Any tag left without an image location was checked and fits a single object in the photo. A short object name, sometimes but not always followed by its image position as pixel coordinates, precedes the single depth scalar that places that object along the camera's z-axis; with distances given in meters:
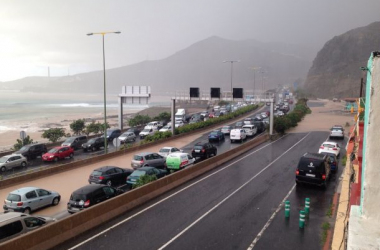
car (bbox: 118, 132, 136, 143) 40.54
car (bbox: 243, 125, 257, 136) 43.17
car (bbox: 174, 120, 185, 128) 50.16
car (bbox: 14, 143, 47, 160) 31.56
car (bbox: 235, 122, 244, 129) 48.47
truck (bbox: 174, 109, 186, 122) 67.69
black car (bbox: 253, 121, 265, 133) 47.27
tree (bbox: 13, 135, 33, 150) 36.89
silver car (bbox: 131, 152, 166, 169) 24.61
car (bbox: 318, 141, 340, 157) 26.88
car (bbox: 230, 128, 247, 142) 39.07
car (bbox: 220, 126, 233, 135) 46.00
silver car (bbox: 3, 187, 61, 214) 15.54
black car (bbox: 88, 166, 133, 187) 20.23
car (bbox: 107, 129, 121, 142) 43.03
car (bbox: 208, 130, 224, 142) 39.55
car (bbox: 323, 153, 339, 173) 22.80
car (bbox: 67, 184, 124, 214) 15.12
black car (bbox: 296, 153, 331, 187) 18.92
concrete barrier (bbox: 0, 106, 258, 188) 20.93
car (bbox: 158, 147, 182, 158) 28.70
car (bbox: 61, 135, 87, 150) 35.84
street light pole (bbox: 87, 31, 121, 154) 30.03
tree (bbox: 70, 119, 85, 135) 47.62
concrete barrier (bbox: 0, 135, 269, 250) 11.13
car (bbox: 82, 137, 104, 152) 35.66
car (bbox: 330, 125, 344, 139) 39.62
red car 29.98
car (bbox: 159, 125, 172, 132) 45.70
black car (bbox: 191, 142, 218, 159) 28.95
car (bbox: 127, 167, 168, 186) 19.84
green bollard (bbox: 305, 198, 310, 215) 14.51
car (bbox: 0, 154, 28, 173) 26.57
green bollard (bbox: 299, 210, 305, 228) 13.34
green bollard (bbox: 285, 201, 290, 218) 14.46
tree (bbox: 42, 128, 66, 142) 40.62
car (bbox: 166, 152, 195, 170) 24.46
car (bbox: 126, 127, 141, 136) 48.00
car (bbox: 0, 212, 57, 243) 11.09
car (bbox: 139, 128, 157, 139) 45.36
